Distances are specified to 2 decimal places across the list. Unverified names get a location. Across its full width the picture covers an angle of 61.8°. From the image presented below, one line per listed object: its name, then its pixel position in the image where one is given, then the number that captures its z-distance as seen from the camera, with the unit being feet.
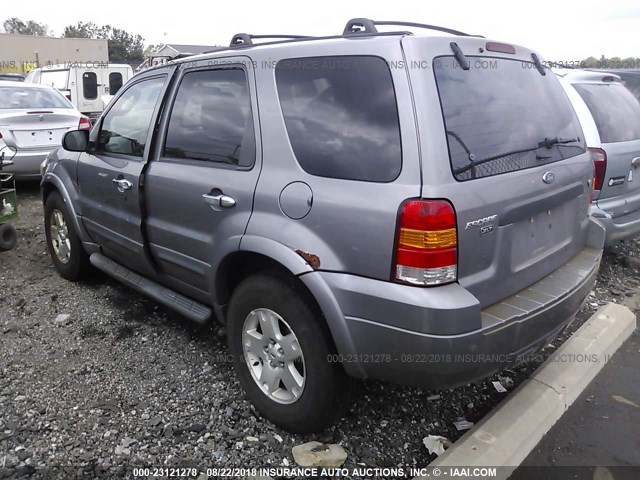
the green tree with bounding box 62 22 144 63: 223.51
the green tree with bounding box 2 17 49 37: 243.19
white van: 52.21
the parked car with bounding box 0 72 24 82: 60.12
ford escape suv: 7.16
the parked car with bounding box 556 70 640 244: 14.62
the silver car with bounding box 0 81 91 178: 24.49
